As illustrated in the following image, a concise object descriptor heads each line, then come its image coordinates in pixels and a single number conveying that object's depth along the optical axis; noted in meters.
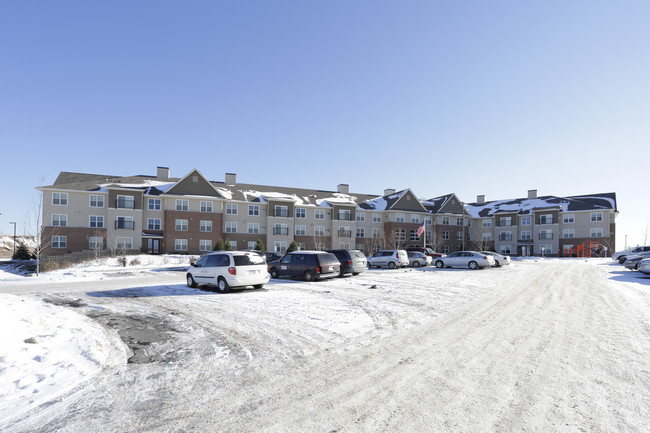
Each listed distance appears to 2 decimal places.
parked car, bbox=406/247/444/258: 38.86
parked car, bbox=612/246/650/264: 37.04
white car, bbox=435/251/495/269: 29.00
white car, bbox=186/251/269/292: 14.53
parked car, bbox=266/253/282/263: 30.75
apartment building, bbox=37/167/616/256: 41.50
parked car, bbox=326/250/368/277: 21.89
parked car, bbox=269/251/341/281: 19.14
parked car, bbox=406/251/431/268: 32.66
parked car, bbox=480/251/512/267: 31.47
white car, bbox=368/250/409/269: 30.12
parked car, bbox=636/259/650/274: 21.83
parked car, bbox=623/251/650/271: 27.31
